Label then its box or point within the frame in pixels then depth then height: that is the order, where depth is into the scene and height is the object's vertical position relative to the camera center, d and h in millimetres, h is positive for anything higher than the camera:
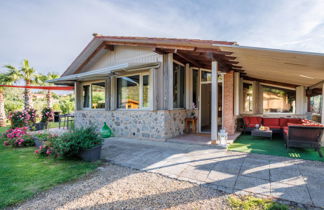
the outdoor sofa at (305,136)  4906 -892
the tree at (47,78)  14820 +2617
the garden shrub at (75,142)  4305 -943
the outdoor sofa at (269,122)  7730 -728
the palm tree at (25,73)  13156 +2888
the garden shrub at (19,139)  6293 -1255
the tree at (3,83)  12953 +1926
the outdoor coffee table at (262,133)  6652 -1047
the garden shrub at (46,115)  11211 -532
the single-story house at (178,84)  5801 +1173
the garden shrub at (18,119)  9117 -658
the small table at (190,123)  7939 -838
